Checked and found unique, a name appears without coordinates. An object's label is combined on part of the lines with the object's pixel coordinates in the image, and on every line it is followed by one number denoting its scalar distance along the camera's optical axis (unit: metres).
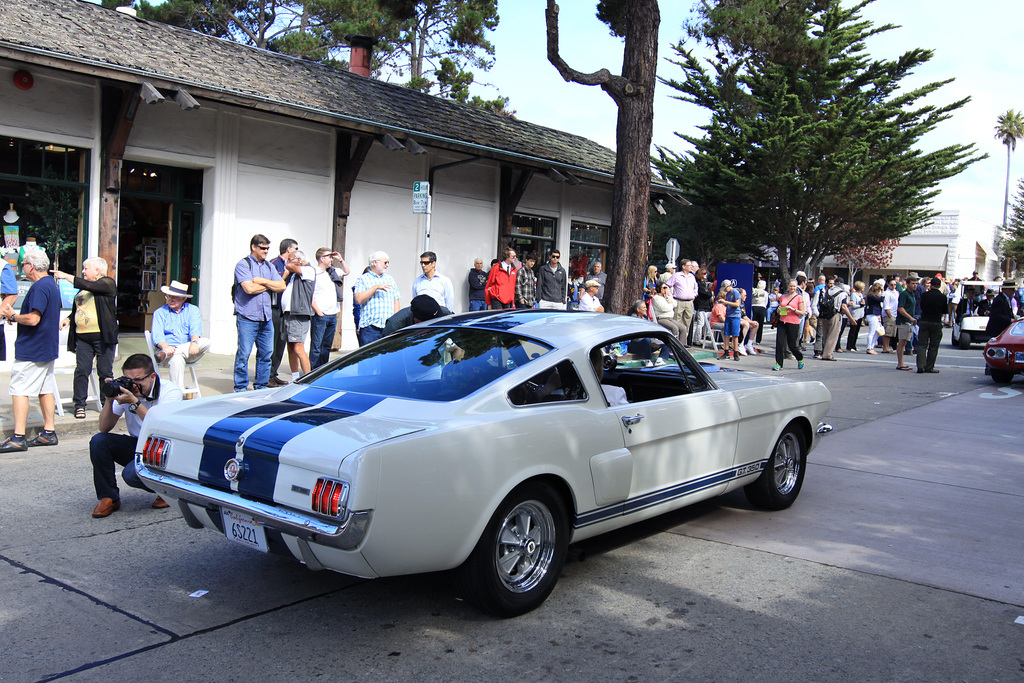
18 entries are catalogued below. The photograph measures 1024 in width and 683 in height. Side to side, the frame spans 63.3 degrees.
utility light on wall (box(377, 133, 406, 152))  13.68
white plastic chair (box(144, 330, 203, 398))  8.50
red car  13.89
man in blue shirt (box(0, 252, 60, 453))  7.31
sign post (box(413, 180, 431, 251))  12.12
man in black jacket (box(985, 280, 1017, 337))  15.77
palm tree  80.12
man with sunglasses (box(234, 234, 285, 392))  9.45
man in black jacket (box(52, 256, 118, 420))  8.54
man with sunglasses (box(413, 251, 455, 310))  10.23
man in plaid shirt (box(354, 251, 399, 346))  9.92
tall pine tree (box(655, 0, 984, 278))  29.17
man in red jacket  14.54
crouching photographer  5.22
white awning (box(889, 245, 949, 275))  46.97
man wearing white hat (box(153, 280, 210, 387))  8.41
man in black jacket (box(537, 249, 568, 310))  15.95
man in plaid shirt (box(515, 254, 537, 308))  15.48
